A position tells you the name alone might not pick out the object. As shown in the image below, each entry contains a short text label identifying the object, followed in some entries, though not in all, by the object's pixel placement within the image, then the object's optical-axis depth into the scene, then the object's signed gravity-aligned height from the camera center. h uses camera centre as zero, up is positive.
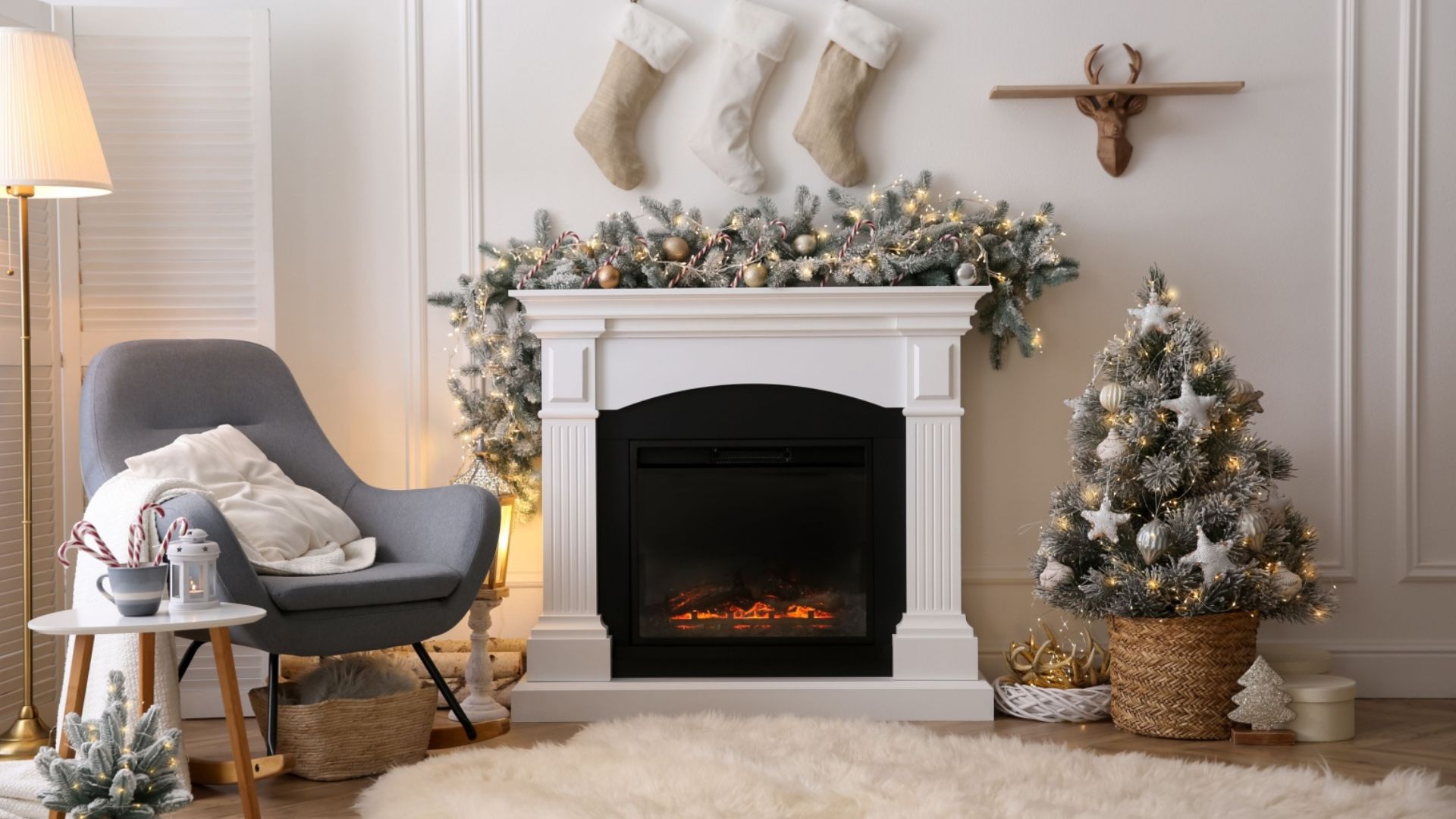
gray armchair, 2.58 -0.27
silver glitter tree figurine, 2.96 -0.79
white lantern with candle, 2.19 -0.33
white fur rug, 2.25 -0.79
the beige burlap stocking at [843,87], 3.59 +0.91
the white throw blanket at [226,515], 2.47 -0.30
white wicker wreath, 3.23 -0.85
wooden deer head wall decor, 3.60 +0.81
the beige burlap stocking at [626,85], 3.61 +0.92
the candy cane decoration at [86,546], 2.21 -0.28
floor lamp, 2.75 +0.58
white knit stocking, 3.61 +0.93
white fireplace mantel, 3.32 +0.00
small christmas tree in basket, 3.02 -0.38
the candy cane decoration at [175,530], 2.28 -0.27
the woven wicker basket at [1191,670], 3.01 -0.72
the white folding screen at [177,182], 3.43 +0.61
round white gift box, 3.00 -0.81
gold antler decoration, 3.35 -0.78
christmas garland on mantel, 3.38 +0.36
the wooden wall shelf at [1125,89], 3.55 +0.88
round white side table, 2.03 -0.46
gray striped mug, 2.09 -0.34
